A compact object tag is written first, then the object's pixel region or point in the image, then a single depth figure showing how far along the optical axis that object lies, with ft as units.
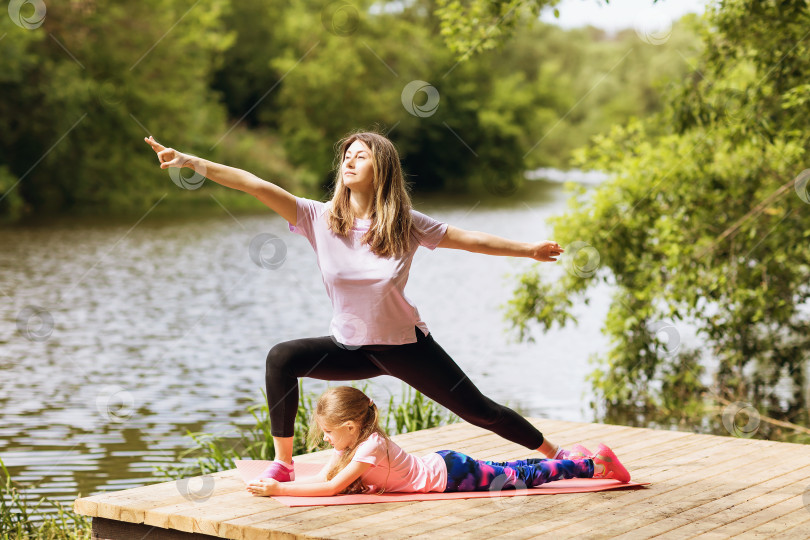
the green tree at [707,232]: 29.81
